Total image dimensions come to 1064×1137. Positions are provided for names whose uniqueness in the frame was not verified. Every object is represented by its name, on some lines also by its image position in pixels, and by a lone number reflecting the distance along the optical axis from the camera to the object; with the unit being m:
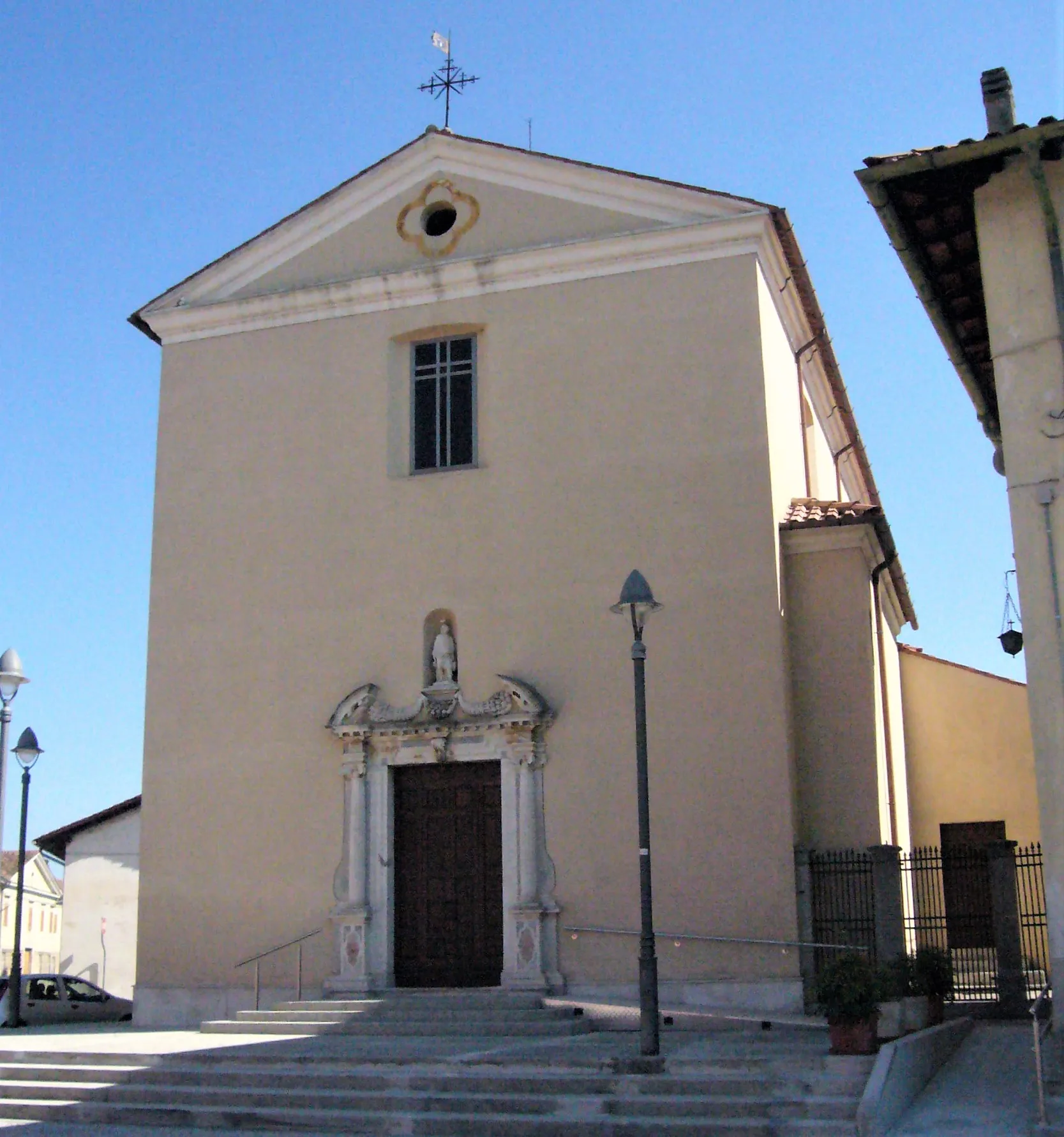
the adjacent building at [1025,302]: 10.92
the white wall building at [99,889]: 30.61
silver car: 22.30
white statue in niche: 17.48
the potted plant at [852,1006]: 11.55
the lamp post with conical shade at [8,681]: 18.12
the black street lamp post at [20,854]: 20.09
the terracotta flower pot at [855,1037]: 11.58
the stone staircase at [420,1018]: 14.81
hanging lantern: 20.29
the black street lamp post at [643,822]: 12.26
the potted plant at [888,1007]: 11.79
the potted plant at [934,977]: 13.37
